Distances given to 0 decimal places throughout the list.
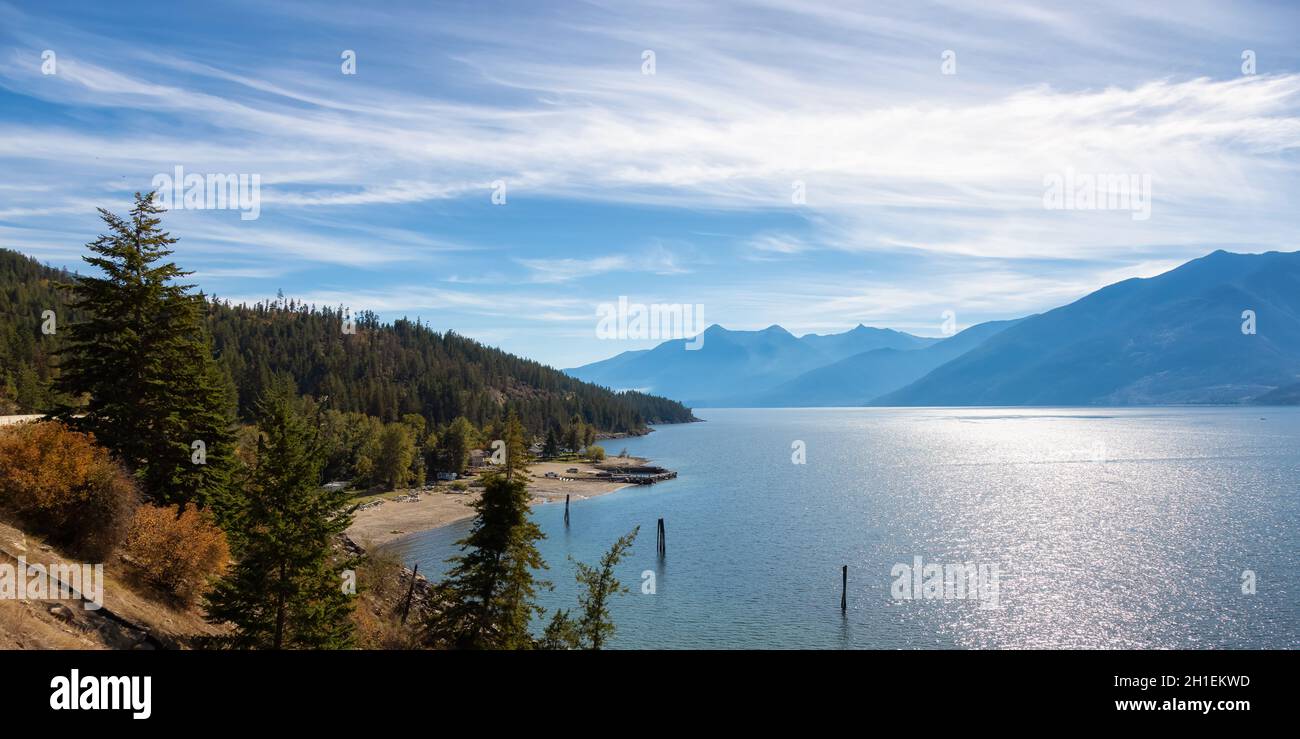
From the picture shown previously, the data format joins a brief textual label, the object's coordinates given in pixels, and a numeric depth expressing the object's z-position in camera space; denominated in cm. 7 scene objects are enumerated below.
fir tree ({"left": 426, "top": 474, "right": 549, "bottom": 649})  3866
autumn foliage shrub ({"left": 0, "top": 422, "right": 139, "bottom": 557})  3431
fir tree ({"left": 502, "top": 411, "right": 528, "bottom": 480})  3866
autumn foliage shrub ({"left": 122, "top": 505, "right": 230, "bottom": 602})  3600
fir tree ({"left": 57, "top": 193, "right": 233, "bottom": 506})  4247
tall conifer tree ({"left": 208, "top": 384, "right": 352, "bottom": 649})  3169
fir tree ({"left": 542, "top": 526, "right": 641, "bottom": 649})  3869
